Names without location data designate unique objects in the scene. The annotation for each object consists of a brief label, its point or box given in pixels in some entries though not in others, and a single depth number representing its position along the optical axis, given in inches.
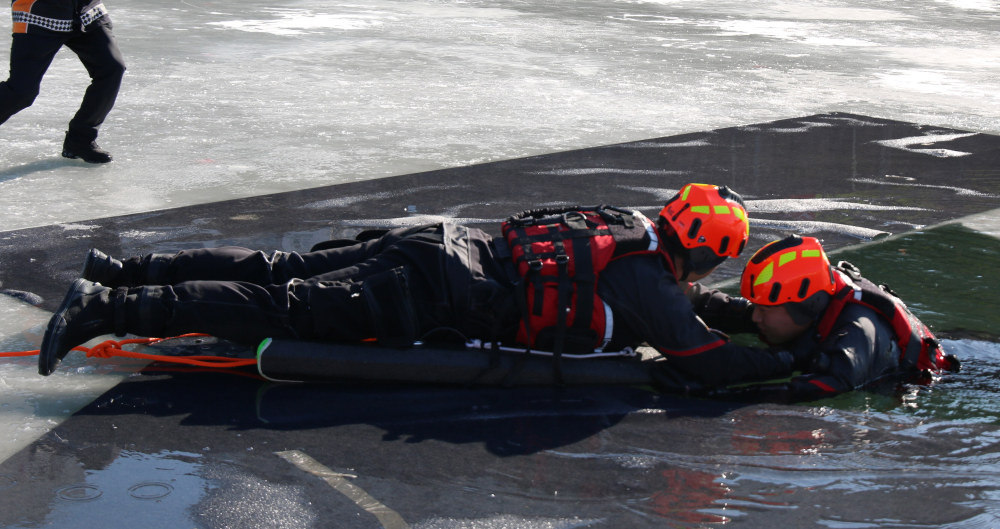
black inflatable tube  125.1
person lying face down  123.9
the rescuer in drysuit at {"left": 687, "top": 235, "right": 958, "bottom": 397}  129.6
